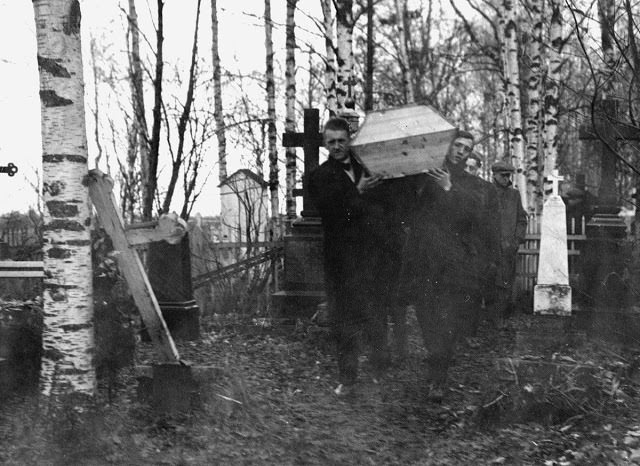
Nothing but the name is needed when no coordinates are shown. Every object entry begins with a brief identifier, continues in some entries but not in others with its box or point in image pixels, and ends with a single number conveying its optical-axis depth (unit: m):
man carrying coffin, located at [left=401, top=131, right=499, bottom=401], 5.53
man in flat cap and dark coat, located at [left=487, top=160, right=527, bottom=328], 8.88
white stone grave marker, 6.48
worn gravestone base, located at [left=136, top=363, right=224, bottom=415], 4.81
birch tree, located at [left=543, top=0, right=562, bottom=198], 12.96
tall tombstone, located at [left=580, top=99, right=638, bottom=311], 10.07
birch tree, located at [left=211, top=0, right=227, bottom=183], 17.48
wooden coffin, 5.17
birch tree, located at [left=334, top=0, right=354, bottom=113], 10.36
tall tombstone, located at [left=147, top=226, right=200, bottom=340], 7.63
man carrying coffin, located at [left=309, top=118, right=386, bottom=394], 5.48
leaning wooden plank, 4.64
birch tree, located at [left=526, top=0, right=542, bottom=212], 13.98
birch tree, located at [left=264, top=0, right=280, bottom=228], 16.50
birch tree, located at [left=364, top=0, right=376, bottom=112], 18.05
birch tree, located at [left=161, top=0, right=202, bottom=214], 9.25
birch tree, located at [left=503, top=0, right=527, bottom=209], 14.91
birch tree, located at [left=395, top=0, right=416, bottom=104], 18.86
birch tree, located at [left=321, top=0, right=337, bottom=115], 12.67
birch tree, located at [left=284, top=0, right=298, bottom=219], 15.98
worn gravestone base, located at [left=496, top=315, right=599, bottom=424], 5.07
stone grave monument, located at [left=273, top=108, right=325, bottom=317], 8.77
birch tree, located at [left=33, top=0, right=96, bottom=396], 4.59
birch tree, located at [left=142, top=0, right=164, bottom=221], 8.66
